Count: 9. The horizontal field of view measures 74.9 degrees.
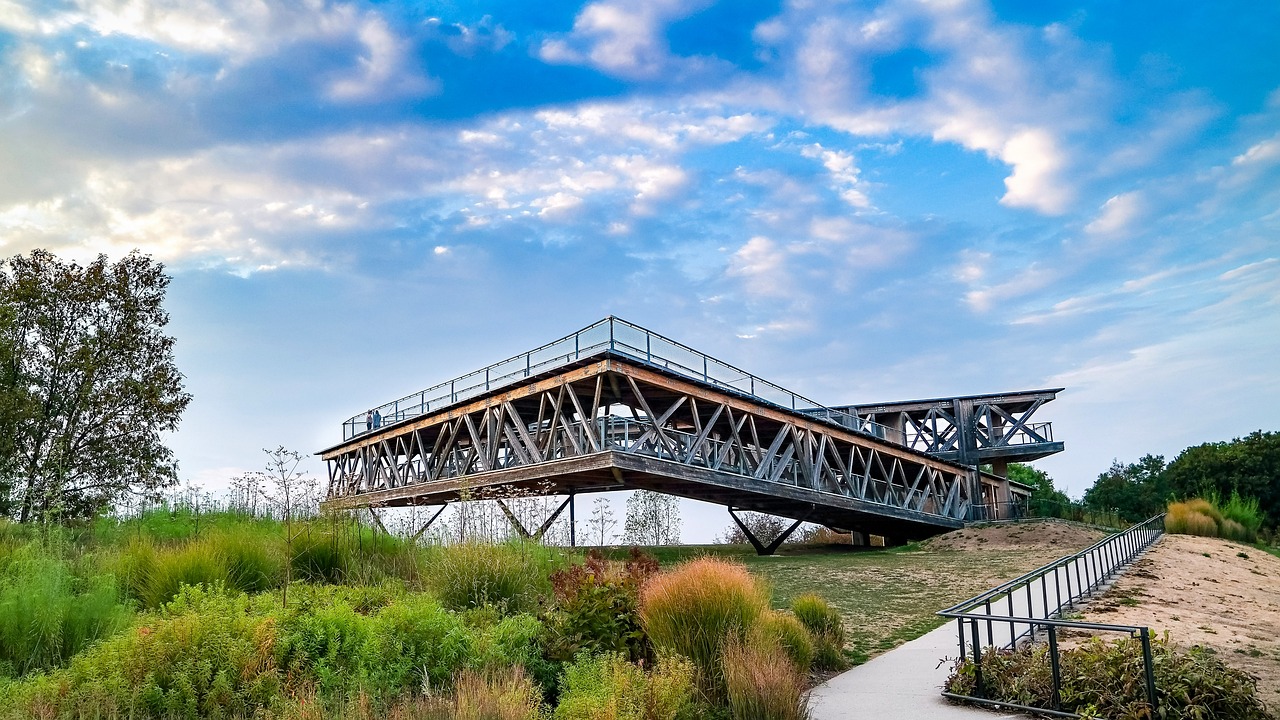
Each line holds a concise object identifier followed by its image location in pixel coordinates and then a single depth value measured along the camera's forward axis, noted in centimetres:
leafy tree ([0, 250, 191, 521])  2244
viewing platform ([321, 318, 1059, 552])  2455
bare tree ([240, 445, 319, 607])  987
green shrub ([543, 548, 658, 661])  856
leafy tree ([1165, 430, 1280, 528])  4872
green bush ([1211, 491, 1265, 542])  3603
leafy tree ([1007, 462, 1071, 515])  4638
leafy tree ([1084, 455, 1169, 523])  5253
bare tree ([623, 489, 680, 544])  2667
